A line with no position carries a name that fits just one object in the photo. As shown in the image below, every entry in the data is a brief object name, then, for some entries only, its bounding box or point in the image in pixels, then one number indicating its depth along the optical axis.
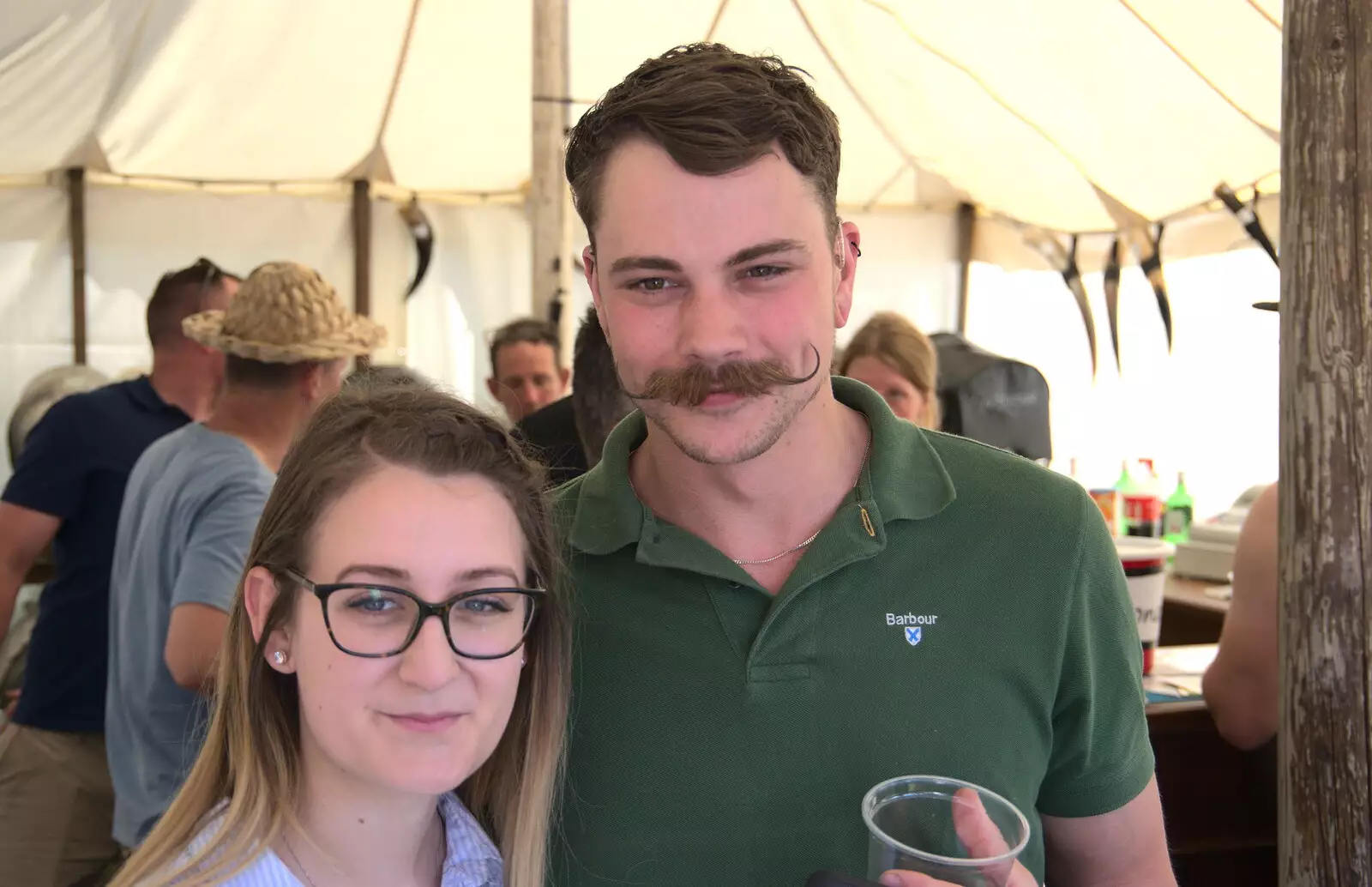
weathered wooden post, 1.80
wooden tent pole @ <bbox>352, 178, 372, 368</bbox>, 7.73
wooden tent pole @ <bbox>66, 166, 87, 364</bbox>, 7.28
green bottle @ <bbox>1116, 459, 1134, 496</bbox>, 6.00
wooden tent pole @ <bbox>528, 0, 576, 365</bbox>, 4.62
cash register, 4.47
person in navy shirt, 2.84
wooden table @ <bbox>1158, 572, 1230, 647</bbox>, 4.01
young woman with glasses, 1.22
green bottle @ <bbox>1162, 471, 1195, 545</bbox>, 5.43
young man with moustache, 1.33
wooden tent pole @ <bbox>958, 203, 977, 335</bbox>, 8.53
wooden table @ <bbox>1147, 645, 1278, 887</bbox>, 2.75
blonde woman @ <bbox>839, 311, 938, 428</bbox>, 3.82
